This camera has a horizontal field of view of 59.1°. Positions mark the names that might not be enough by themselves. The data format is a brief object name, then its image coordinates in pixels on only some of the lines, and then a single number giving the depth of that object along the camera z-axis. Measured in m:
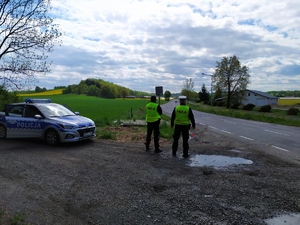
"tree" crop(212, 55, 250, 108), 63.56
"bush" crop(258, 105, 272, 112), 47.91
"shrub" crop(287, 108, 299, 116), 40.26
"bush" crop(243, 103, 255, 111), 54.63
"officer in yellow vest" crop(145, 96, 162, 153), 9.60
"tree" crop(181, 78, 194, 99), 120.59
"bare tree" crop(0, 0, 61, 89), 14.78
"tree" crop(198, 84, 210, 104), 93.75
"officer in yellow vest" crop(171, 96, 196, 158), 8.85
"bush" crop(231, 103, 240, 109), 60.81
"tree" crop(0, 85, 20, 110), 21.12
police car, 10.03
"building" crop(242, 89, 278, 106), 83.38
